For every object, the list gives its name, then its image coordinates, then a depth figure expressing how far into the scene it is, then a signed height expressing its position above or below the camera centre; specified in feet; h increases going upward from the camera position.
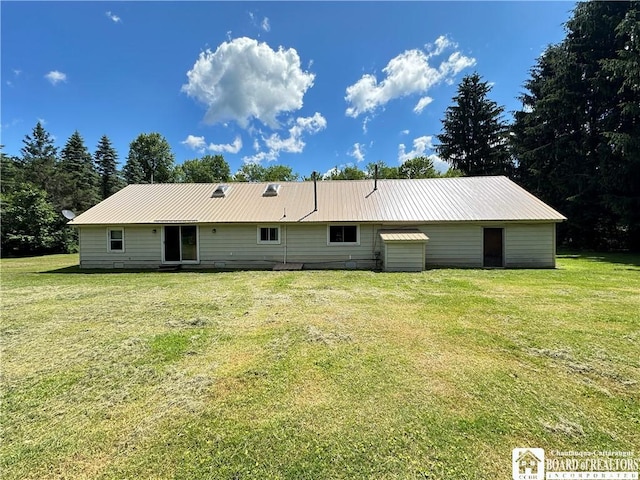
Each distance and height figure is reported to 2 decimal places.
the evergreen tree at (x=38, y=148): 108.78 +37.65
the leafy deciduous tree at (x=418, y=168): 106.52 +22.11
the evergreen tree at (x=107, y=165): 117.19 +28.21
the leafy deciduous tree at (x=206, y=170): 137.85 +29.68
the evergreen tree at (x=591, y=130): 56.34 +21.39
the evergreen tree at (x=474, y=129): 93.50 +31.82
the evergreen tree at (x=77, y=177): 87.04 +19.81
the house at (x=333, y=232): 38.47 -0.43
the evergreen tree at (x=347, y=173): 125.69 +24.26
